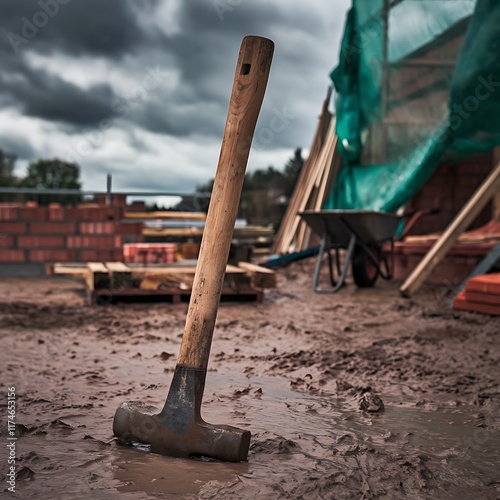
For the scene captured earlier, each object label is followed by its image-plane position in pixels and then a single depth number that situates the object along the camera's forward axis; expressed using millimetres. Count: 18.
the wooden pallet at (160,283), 5398
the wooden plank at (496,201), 7262
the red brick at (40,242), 8148
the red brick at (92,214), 8180
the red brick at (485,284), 4648
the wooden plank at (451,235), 5598
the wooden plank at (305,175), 9953
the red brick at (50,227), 8117
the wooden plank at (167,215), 9066
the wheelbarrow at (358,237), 6223
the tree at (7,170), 20734
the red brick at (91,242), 8227
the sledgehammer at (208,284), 1828
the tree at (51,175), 17047
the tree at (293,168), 17516
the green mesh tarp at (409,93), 5816
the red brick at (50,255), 8219
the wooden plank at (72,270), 6086
